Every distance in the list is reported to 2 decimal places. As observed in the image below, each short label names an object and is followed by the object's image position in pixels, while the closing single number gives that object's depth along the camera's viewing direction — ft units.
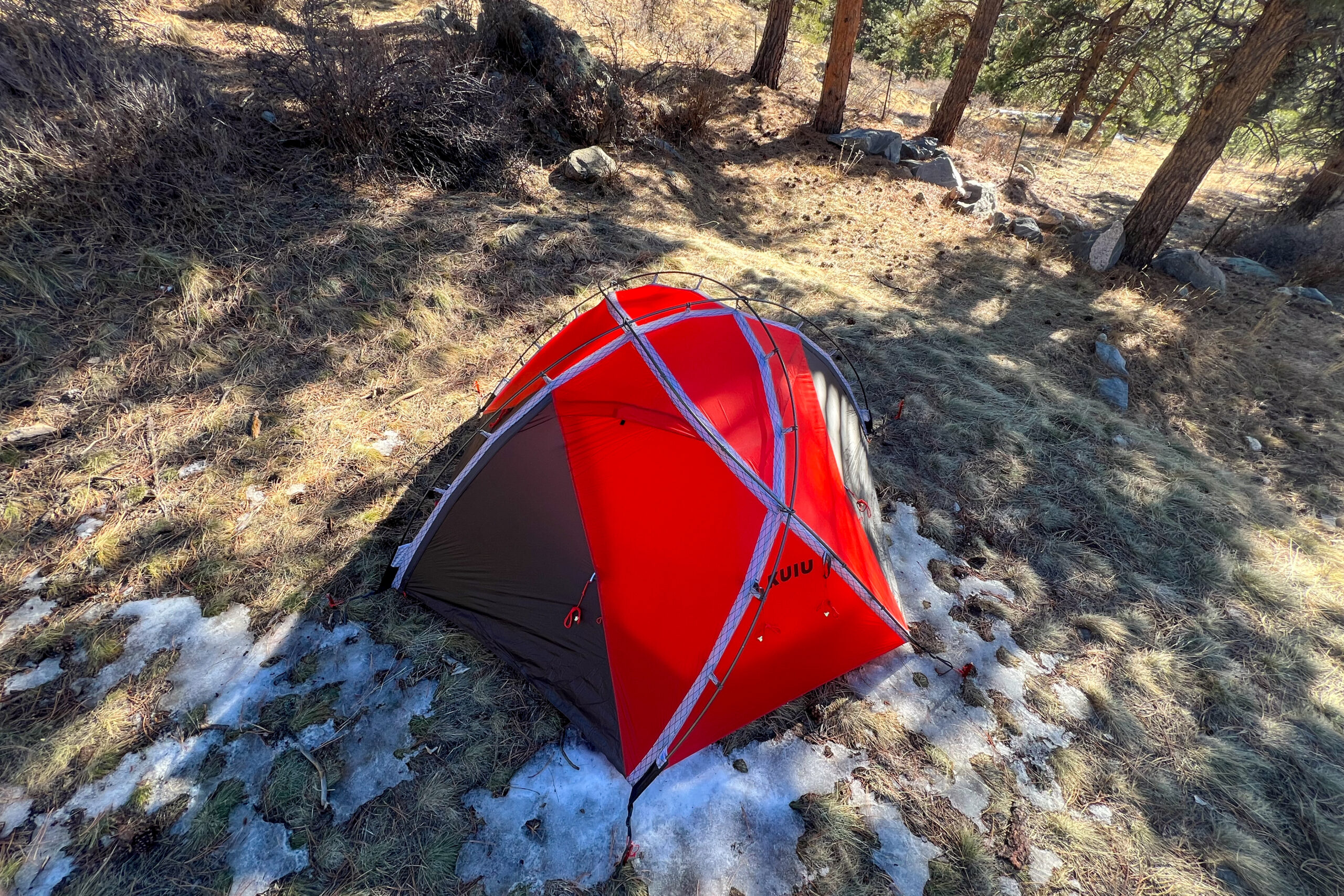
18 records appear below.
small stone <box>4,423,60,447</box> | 13.30
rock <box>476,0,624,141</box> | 28.22
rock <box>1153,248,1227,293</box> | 31.19
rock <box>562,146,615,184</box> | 27.48
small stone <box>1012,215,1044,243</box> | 34.09
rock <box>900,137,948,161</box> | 39.42
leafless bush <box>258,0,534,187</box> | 20.98
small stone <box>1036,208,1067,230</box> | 36.19
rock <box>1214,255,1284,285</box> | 35.53
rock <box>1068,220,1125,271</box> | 31.07
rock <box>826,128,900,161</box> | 38.63
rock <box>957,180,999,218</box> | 35.88
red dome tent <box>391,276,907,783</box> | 10.80
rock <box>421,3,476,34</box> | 30.04
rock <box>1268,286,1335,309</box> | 33.27
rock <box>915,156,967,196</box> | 37.76
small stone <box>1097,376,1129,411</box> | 23.15
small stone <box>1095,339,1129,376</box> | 24.53
